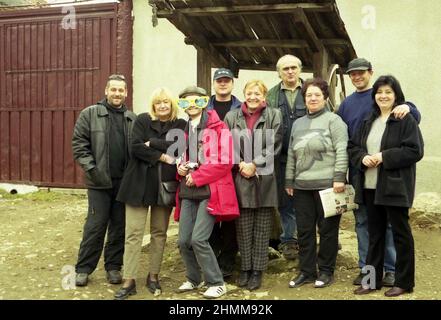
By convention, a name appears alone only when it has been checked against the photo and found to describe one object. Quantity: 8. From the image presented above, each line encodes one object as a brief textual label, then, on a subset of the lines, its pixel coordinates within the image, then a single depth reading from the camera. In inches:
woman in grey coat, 156.5
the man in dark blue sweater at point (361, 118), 162.1
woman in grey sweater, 157.6
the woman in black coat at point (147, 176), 159.5
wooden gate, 342.0
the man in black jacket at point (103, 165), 169.9
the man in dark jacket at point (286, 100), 172.6
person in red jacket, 152.3
